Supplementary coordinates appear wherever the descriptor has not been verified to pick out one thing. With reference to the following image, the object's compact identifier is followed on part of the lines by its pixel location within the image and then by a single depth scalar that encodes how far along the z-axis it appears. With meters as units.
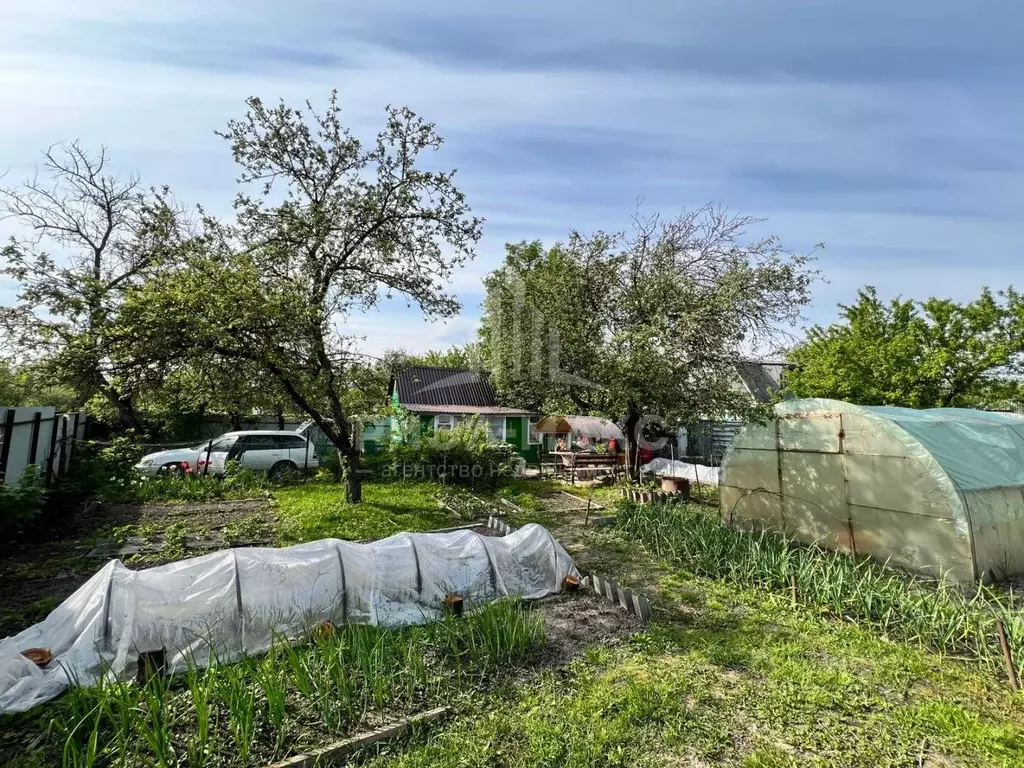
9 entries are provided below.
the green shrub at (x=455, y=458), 14.04
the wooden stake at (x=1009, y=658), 3.85
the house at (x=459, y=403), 21.94
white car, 14.00
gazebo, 15.96
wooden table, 15.73
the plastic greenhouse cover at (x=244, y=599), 3.84
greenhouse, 6.12
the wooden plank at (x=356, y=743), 3.00
